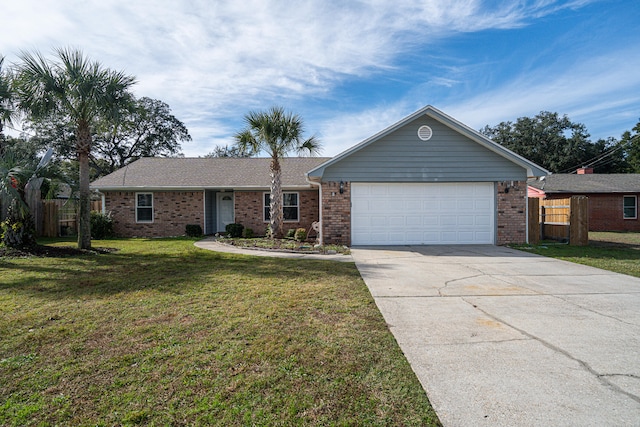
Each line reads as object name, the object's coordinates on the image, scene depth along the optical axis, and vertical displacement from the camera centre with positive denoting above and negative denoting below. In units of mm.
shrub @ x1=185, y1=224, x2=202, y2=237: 15641 -1069
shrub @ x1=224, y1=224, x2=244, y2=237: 15211 -1005
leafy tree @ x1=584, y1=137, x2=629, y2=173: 37312 +5044
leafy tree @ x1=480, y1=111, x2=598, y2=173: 37844 +7317
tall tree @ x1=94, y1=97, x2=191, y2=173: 36094 +7370
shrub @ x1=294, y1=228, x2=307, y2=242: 13742 -1124
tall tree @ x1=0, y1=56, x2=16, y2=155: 9820 +3136
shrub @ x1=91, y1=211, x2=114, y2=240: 15087 -791
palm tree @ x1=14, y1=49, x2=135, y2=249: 9438 +3265
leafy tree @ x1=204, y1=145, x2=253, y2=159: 47375 +7602
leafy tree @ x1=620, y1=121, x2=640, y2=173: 34031 +5926
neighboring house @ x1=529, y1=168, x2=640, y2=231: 19469 +224
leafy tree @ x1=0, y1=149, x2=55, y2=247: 9320 +448
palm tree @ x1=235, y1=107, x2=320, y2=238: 12437 +2487
